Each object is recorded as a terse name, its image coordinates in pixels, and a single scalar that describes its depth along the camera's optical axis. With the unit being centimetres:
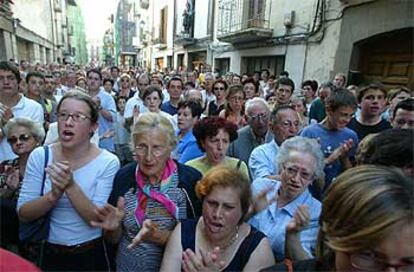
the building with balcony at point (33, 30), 1513
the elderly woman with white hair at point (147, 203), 187
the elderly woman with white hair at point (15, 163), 216
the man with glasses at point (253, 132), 322
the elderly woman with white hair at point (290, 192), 185
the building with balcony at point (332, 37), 696
